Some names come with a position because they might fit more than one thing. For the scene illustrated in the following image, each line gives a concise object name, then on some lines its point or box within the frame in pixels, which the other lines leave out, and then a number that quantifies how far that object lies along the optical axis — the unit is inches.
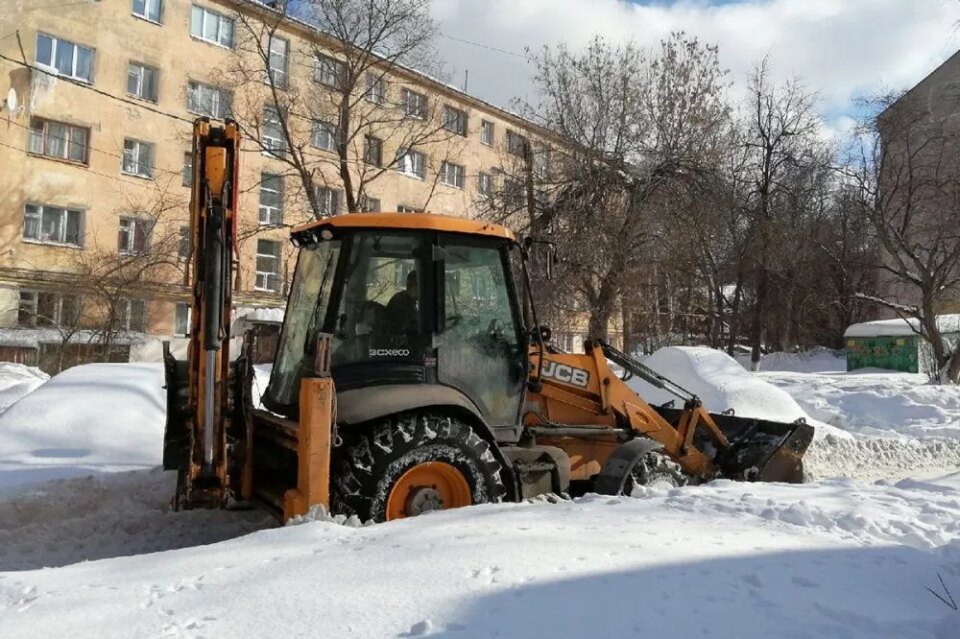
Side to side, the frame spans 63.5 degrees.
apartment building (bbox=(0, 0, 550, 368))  847.7
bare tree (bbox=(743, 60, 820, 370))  1104.2
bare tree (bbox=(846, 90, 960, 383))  790.5
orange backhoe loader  179.2
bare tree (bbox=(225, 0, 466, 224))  701.9
